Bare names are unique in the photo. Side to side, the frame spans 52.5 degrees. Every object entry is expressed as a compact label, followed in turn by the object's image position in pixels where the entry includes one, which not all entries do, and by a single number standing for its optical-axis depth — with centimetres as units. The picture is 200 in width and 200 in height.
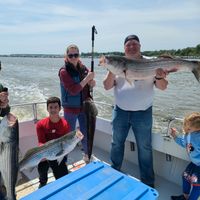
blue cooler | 180
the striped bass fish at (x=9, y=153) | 173
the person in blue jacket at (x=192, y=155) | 237
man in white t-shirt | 259
